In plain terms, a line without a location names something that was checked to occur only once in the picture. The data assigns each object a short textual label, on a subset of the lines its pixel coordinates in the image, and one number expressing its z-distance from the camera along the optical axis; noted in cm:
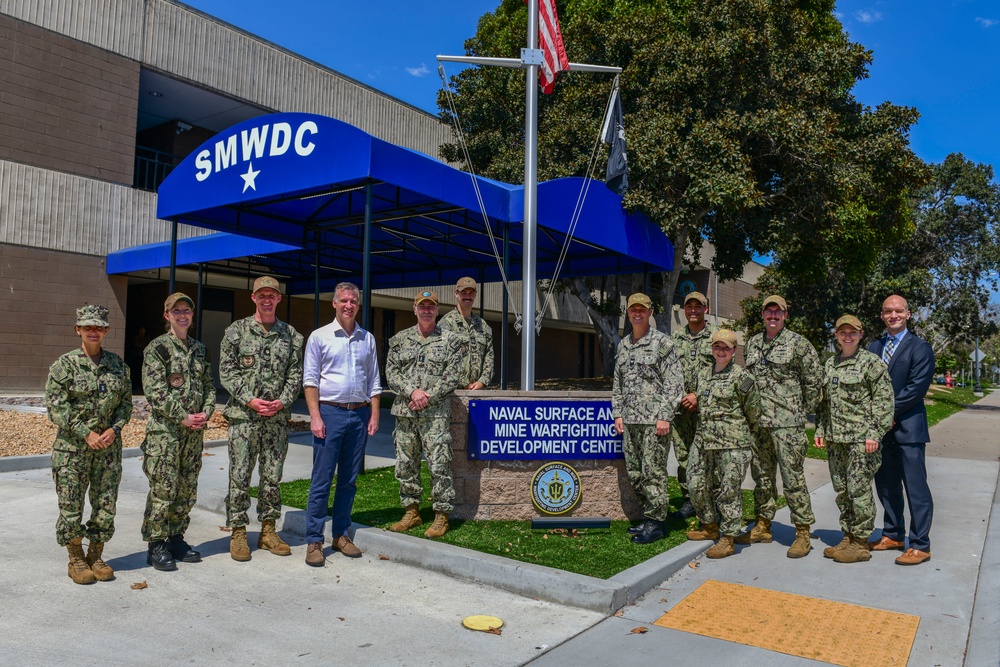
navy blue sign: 627
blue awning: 791
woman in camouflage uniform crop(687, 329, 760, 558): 561
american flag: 930
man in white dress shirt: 533
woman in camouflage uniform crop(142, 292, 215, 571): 489
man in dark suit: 551
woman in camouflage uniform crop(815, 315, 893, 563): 542
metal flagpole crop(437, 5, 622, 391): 850
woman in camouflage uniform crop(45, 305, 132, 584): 452
